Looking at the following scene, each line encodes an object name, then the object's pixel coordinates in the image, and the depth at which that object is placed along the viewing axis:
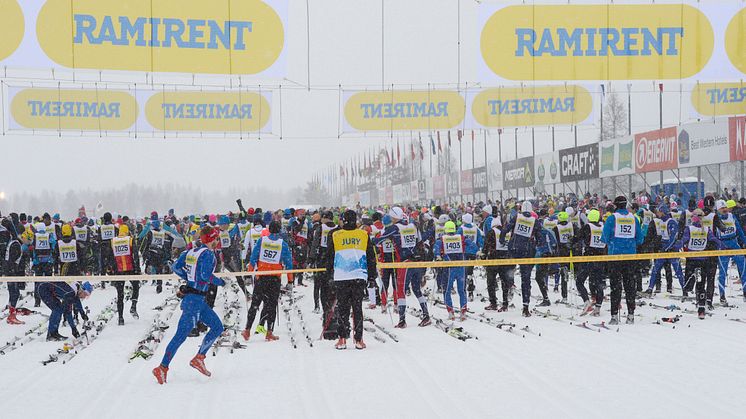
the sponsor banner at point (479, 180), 47.99
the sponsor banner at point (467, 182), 50.28
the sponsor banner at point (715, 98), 27.00
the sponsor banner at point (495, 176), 45.00
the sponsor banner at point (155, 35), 20.30
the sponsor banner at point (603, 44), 22.69
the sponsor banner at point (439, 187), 57.12
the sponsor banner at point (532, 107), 27.11
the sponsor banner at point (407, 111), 26.78
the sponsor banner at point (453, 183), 53.34
